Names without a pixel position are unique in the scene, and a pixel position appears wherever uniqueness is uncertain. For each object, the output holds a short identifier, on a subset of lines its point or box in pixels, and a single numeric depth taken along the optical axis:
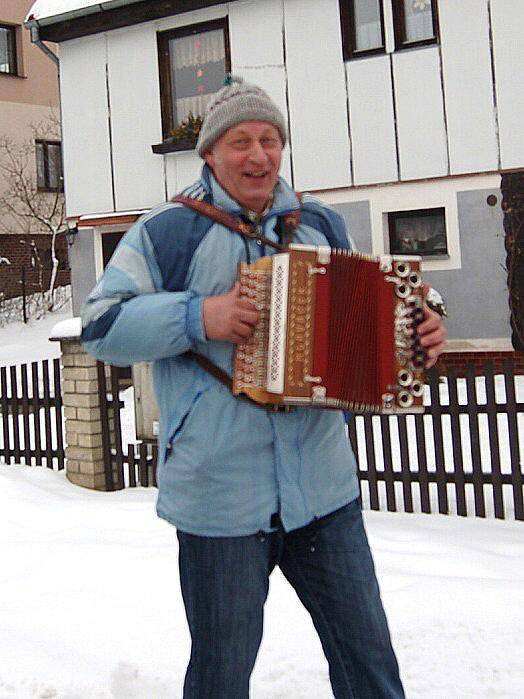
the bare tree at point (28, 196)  21.31
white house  10.95
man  2.19
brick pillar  6.79
